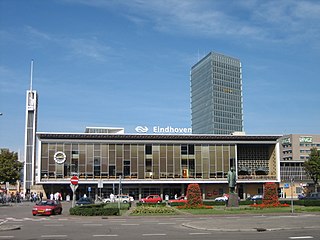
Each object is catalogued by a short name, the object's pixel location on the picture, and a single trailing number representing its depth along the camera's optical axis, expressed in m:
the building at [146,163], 80.06
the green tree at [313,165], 85.13
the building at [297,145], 152.25
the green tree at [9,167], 75.06
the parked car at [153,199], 65.69
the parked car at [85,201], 51.70
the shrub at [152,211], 39.22
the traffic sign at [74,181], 36.00
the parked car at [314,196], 61.47
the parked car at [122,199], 68.50
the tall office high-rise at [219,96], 186.25
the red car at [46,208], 38.09
